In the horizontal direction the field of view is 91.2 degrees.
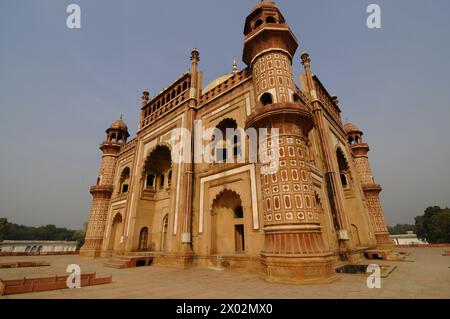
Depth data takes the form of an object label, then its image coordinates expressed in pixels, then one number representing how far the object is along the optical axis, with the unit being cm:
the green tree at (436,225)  4794
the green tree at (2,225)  5645
